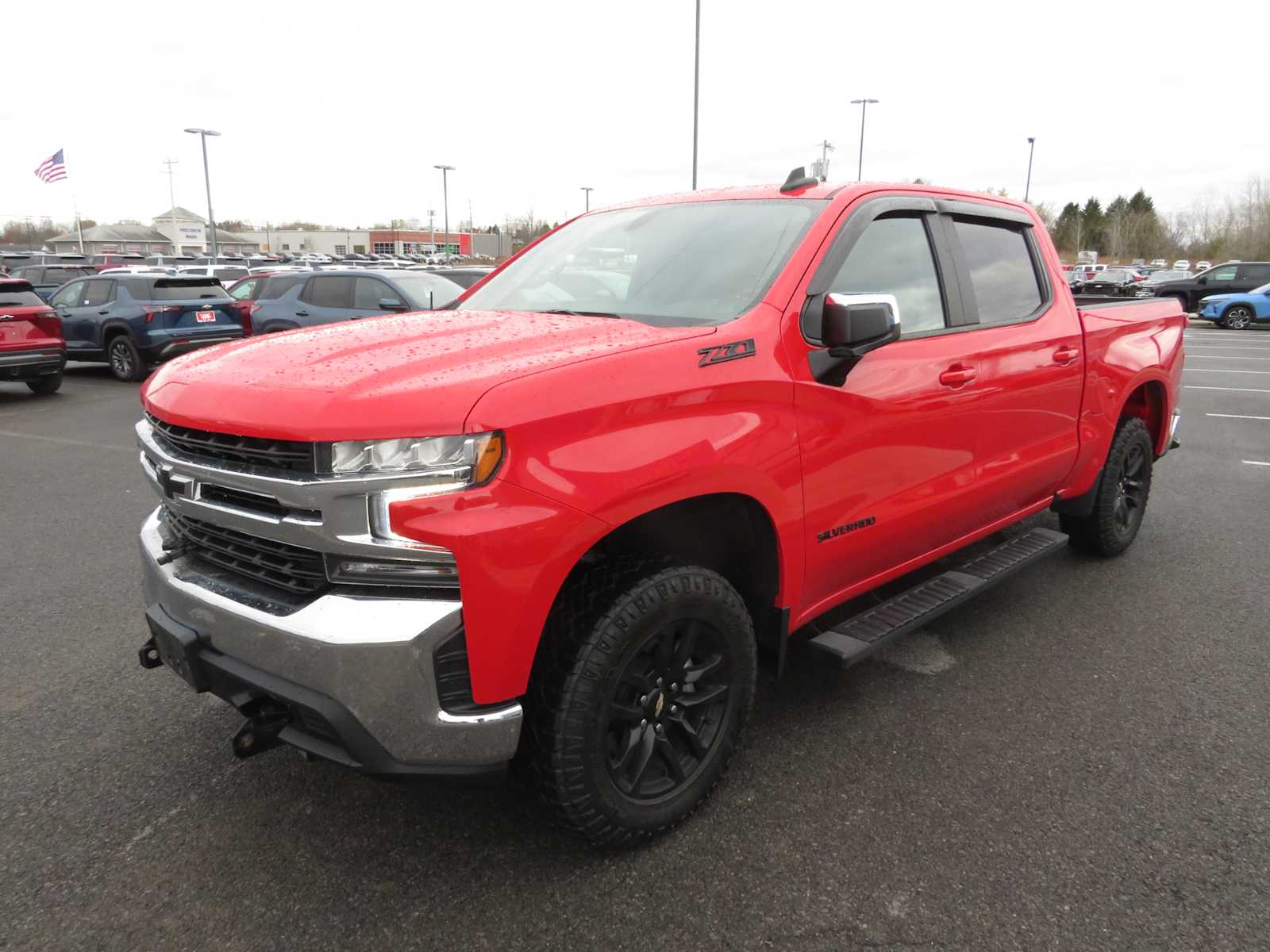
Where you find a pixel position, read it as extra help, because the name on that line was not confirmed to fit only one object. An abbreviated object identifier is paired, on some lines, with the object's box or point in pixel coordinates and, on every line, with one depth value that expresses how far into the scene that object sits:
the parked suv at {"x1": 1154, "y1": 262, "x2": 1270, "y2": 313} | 25.61
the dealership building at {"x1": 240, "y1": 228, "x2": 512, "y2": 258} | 106.06
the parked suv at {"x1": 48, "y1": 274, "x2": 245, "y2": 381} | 13.04
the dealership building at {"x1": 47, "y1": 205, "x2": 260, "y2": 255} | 90.19
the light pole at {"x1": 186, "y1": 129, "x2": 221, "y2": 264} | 48.16
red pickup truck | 2.00
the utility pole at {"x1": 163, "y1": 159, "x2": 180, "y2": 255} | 84.75
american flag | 36.22
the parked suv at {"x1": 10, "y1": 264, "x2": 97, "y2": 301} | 24.03
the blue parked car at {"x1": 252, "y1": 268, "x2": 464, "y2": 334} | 11.44
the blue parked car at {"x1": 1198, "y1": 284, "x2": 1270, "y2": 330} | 23.39
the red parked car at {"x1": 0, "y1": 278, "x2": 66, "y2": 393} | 10.82
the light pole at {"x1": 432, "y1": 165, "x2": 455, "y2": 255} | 71.50
